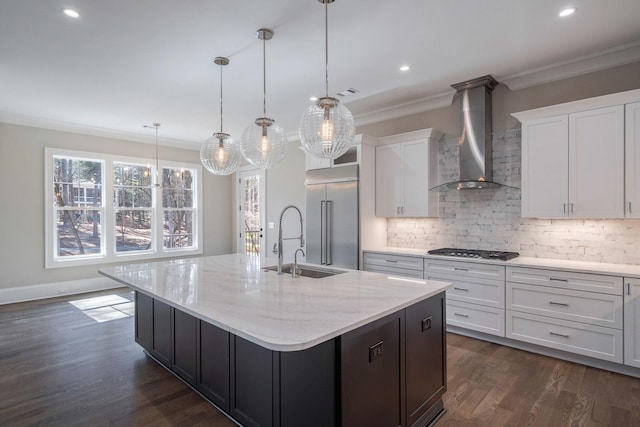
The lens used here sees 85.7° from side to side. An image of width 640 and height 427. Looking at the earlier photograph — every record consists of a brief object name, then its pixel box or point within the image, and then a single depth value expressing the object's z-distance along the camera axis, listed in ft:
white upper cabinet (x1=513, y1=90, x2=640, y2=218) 9.66
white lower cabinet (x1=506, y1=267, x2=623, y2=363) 9.34
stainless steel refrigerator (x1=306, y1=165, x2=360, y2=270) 14.71
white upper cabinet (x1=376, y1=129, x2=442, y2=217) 13.83
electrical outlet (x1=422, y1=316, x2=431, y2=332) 7.11
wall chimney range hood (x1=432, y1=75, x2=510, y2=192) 12.36
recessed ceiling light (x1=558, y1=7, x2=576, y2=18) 8.05
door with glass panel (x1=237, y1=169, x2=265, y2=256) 22.70
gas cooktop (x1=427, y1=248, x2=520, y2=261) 11.62
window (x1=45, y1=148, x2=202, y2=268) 17.92
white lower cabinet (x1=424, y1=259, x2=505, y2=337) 11.30
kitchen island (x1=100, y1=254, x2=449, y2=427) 5.30
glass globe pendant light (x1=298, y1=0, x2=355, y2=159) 7.48
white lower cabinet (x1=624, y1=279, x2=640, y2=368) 8.98
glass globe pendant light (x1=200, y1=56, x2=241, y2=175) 10.66
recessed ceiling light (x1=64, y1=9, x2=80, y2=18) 7.97
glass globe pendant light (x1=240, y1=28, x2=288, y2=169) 9.20
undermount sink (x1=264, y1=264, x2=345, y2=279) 9.37
